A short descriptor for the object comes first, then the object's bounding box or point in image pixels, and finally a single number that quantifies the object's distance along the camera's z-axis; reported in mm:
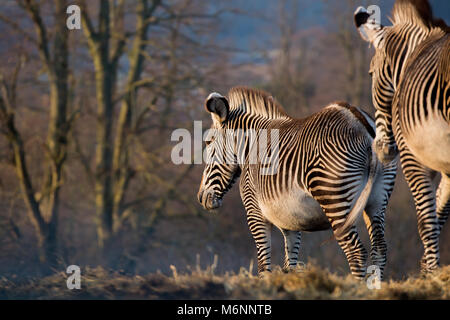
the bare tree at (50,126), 33687
